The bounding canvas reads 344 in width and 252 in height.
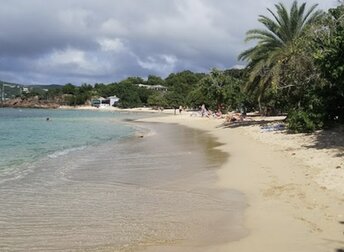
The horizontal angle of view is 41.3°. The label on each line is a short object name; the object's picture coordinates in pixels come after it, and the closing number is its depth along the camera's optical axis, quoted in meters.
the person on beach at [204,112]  61.37
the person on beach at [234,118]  43.00
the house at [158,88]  153.25
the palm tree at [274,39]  29.08
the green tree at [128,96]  144.88
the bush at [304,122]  22.00
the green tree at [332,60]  15.75
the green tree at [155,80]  178.38
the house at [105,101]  155.12
